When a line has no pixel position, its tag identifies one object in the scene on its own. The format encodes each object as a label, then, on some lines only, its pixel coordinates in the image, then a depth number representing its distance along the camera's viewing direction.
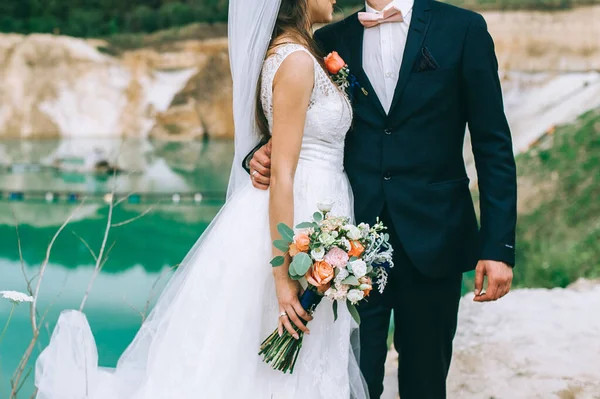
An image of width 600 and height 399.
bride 1.65
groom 1.73
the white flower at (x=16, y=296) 1.61
